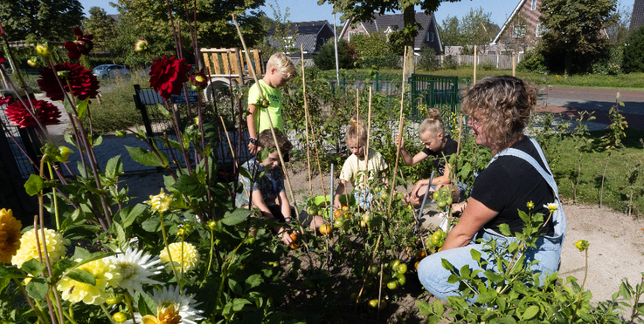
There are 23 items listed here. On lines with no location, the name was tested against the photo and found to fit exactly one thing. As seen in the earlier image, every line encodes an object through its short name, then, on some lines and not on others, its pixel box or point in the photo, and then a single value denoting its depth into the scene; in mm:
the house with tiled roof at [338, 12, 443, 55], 38812
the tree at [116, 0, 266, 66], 16641
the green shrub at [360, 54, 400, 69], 23531
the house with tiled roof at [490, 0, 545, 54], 25641
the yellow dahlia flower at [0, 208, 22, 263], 582
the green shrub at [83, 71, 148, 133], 9312
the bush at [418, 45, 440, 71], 26250
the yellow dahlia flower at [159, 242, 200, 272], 827
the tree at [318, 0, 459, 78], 6793
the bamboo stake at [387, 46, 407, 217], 1737
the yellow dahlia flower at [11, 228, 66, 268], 664
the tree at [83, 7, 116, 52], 30586
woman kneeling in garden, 1551
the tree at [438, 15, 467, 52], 47719
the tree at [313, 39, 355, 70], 26141
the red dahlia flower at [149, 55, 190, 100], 855
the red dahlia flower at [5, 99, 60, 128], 1093
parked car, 18383
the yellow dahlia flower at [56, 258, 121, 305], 567
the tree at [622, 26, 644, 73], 19422
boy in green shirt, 2904
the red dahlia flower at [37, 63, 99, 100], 936
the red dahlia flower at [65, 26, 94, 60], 984
